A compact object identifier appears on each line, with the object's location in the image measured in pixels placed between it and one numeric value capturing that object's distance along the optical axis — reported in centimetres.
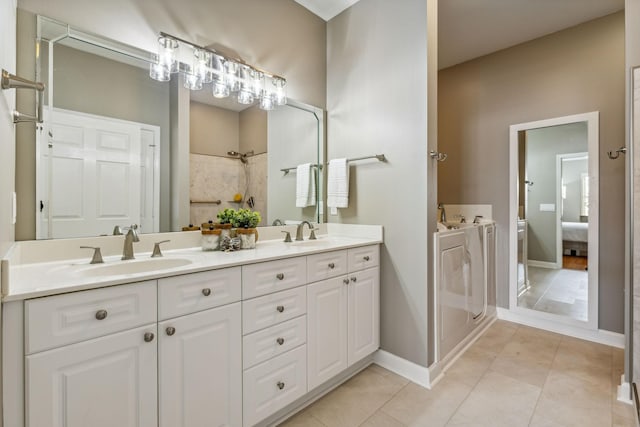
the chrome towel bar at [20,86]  92
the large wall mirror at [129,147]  134
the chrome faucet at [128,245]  139
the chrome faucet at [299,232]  216
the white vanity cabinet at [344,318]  162
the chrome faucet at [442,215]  296
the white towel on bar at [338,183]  225
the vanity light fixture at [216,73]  162
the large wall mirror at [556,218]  248
